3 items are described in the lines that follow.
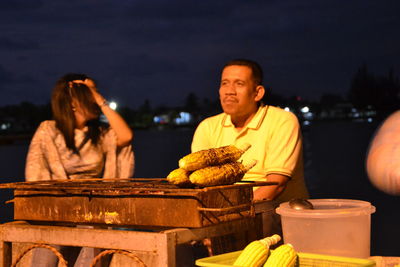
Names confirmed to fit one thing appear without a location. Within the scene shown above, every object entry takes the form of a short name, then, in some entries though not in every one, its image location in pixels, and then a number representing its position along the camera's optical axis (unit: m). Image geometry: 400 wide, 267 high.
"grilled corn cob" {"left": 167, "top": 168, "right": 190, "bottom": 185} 4.85
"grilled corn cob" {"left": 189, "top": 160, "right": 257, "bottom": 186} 4.80
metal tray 4.73
